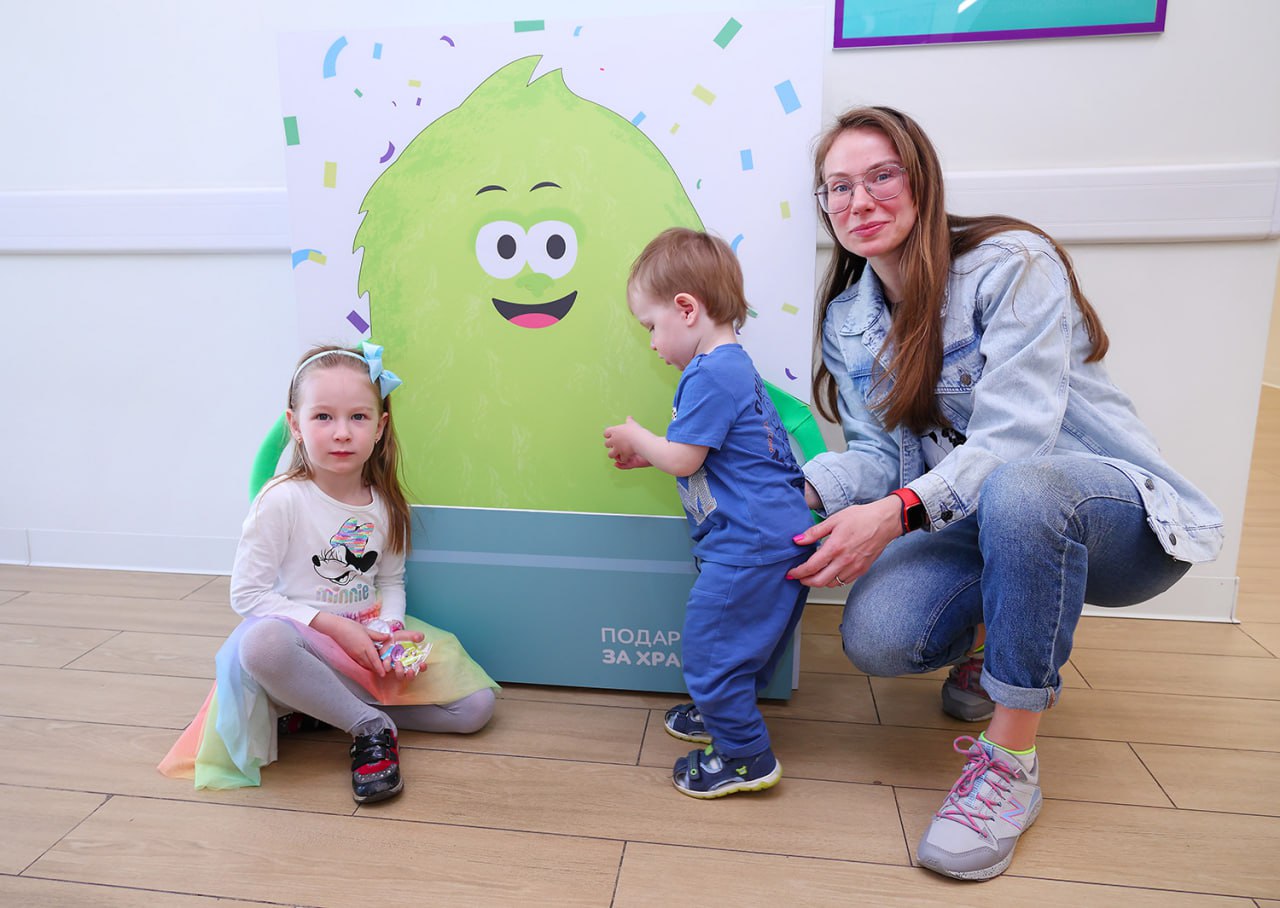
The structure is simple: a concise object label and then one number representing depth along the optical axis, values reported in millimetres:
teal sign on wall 1467
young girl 1176
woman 1007
